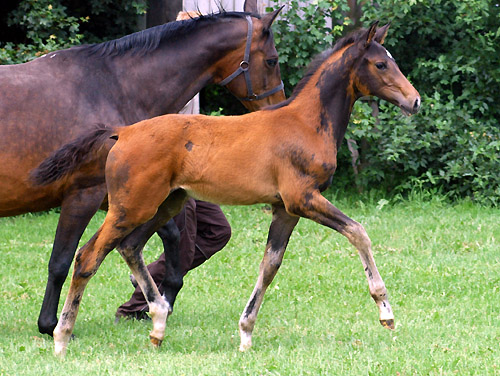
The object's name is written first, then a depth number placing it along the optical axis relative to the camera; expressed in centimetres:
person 1249
